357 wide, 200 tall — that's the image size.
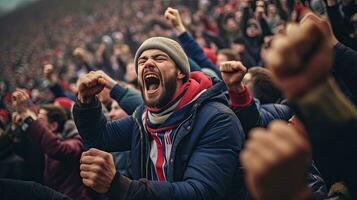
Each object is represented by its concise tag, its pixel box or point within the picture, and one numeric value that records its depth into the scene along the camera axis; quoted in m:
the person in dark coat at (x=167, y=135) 1.71
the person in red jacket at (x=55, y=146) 3.06
